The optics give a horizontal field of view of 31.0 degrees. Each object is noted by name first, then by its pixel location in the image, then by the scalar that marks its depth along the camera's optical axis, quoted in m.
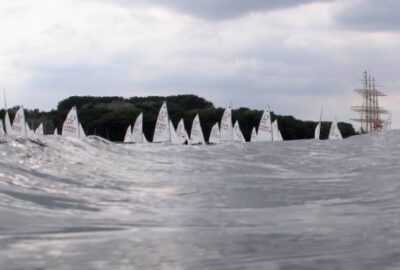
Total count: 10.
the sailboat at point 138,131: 52.16
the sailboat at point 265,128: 49.50
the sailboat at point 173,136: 52.44
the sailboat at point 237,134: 58.45
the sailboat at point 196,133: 57.52
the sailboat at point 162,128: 46.38
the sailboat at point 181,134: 56.78
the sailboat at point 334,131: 51.99
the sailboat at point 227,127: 51.94
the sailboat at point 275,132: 55.44
